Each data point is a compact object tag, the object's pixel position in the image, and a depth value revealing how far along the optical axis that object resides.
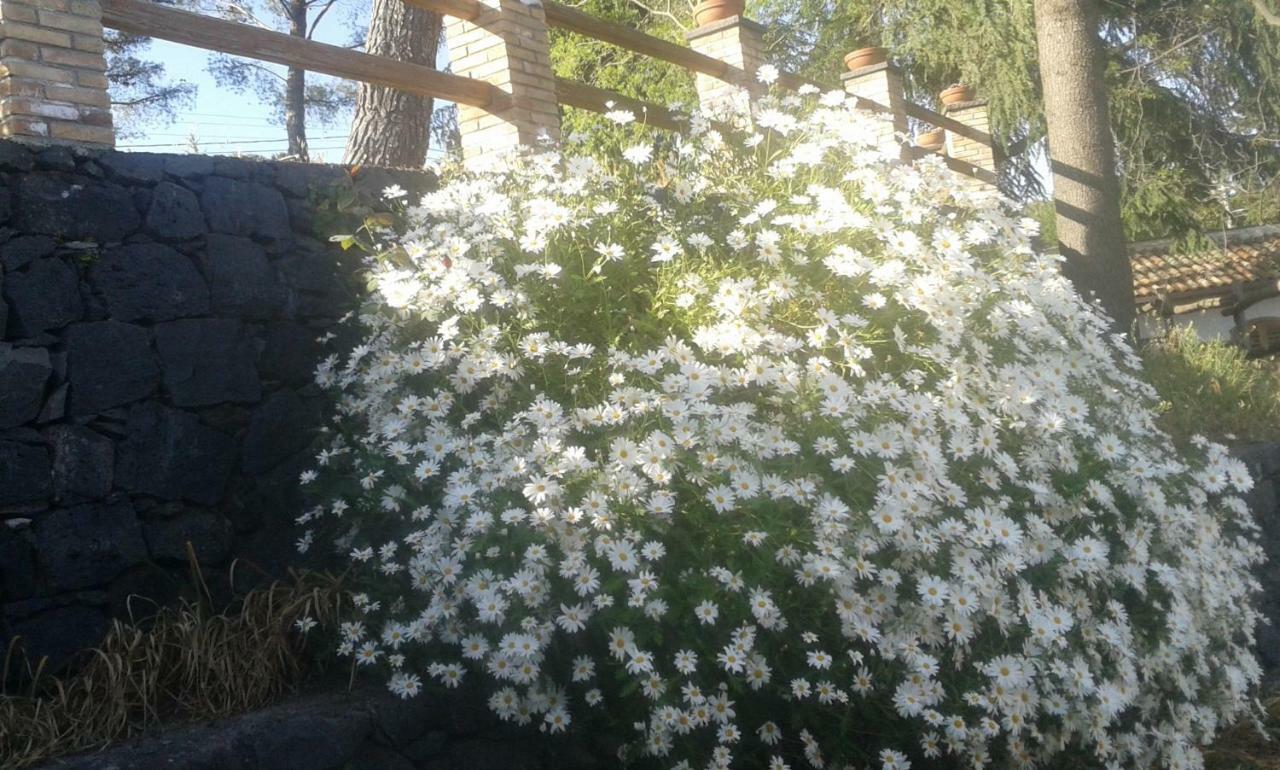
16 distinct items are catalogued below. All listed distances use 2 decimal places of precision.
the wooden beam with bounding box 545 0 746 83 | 6.43
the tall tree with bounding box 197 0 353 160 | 18.82
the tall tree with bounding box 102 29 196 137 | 18.88
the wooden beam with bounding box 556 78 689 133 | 6.57
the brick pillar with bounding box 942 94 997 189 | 12.30
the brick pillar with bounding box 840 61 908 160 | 9.71
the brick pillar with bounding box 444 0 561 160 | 5.87
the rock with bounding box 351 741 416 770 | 3.39
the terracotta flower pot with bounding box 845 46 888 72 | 9.94
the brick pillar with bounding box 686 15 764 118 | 7.80
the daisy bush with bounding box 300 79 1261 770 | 3.22
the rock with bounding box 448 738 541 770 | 3.59
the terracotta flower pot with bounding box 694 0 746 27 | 7.96
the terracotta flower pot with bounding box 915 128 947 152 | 12.67
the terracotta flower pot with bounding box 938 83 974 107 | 12.73
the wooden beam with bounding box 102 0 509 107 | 4.40
